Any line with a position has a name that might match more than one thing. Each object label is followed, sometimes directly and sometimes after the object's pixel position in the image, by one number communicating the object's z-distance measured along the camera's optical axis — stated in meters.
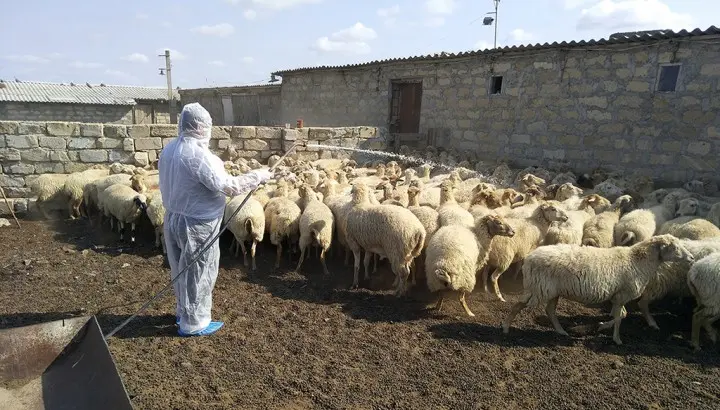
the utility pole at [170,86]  29.03
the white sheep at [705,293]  4.86
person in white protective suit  4.53
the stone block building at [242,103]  22.98
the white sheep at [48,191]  9.72
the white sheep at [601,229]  6.56
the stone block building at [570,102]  9.33
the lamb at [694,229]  6.36
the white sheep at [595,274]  4.97
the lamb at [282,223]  7.26
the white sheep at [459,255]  5.34
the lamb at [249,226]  7.10
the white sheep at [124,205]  8.12
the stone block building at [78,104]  25.14
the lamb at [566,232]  6.40
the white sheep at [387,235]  6.18
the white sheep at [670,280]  5.42
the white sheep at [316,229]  6.93
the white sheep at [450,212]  6.55
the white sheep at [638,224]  6.61
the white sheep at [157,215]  7.71
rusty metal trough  3.70
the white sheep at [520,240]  6.27
